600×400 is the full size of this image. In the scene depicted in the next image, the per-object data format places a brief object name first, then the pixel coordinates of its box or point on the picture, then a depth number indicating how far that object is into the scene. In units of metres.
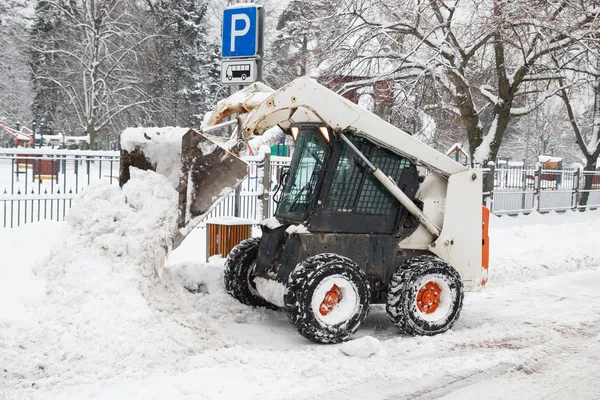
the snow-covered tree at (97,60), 31.19
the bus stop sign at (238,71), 8.44
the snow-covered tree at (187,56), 39.97
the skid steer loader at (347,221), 6.21
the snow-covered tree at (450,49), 16.42
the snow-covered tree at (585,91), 16.67
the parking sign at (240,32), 8.45
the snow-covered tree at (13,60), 44.41
